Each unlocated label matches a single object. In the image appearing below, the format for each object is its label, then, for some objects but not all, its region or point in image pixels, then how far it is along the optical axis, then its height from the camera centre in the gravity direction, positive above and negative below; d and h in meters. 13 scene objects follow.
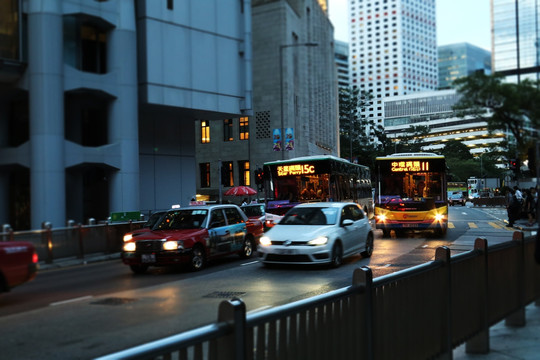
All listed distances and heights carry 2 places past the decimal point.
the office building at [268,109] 56.66 +7.39
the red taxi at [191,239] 13.26 -1.50
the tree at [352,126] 35.28 +5.48
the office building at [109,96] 25.92 +4.68
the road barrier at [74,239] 15.91 -1.77
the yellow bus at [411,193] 21.45 -0.71
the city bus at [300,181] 21.67 -0.12
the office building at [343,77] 177.12 +34.62
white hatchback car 13.09 -1.44
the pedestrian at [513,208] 25.89 -1.64
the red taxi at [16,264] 9.12 -1.36
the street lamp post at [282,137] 37.03 +2.77
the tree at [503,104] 16.80 +2.28
